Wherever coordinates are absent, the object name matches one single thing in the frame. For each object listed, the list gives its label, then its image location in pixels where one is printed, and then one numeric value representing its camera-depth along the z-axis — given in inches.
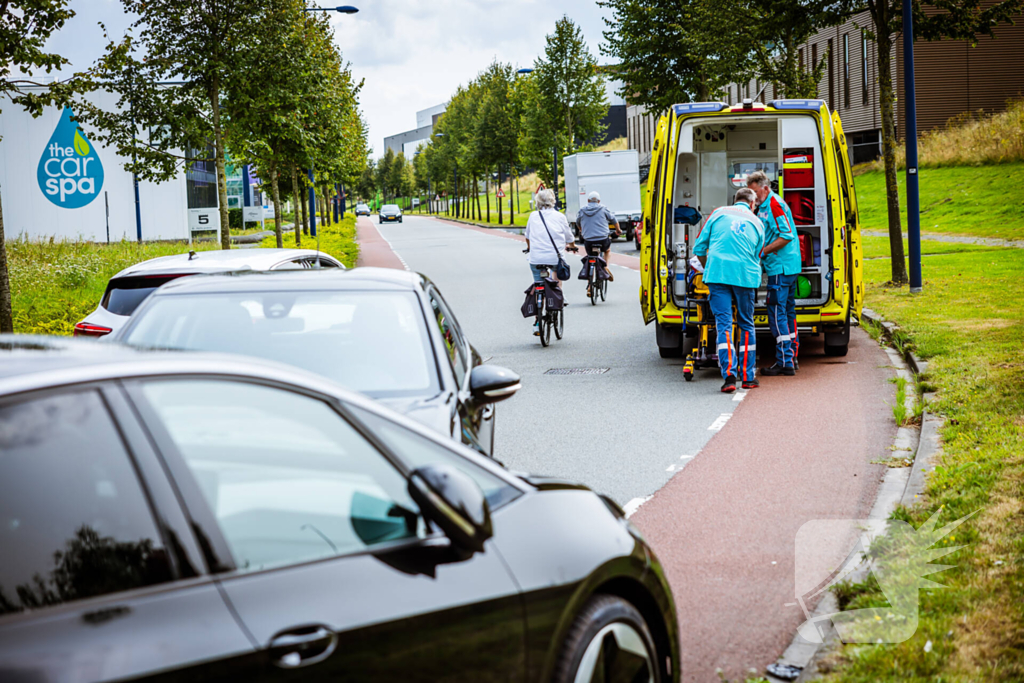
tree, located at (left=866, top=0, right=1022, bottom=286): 698.8
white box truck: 1536.7
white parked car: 313.7
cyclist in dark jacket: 735.7
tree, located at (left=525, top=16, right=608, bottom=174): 2121.1
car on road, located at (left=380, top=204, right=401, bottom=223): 3683.6
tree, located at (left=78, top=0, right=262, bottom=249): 770.8
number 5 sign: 1535.4
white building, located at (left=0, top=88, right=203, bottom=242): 1736.0
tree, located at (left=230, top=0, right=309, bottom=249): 808.9
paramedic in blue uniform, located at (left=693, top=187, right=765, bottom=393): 387.5
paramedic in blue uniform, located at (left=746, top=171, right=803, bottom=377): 419.2
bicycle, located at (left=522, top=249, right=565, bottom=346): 539.0
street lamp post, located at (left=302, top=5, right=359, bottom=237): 1142.8
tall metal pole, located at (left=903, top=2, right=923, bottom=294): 636.1
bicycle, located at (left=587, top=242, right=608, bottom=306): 732.0
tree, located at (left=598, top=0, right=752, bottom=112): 1406.3
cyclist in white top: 538.3
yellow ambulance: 432.1
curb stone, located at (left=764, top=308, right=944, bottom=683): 161.5
